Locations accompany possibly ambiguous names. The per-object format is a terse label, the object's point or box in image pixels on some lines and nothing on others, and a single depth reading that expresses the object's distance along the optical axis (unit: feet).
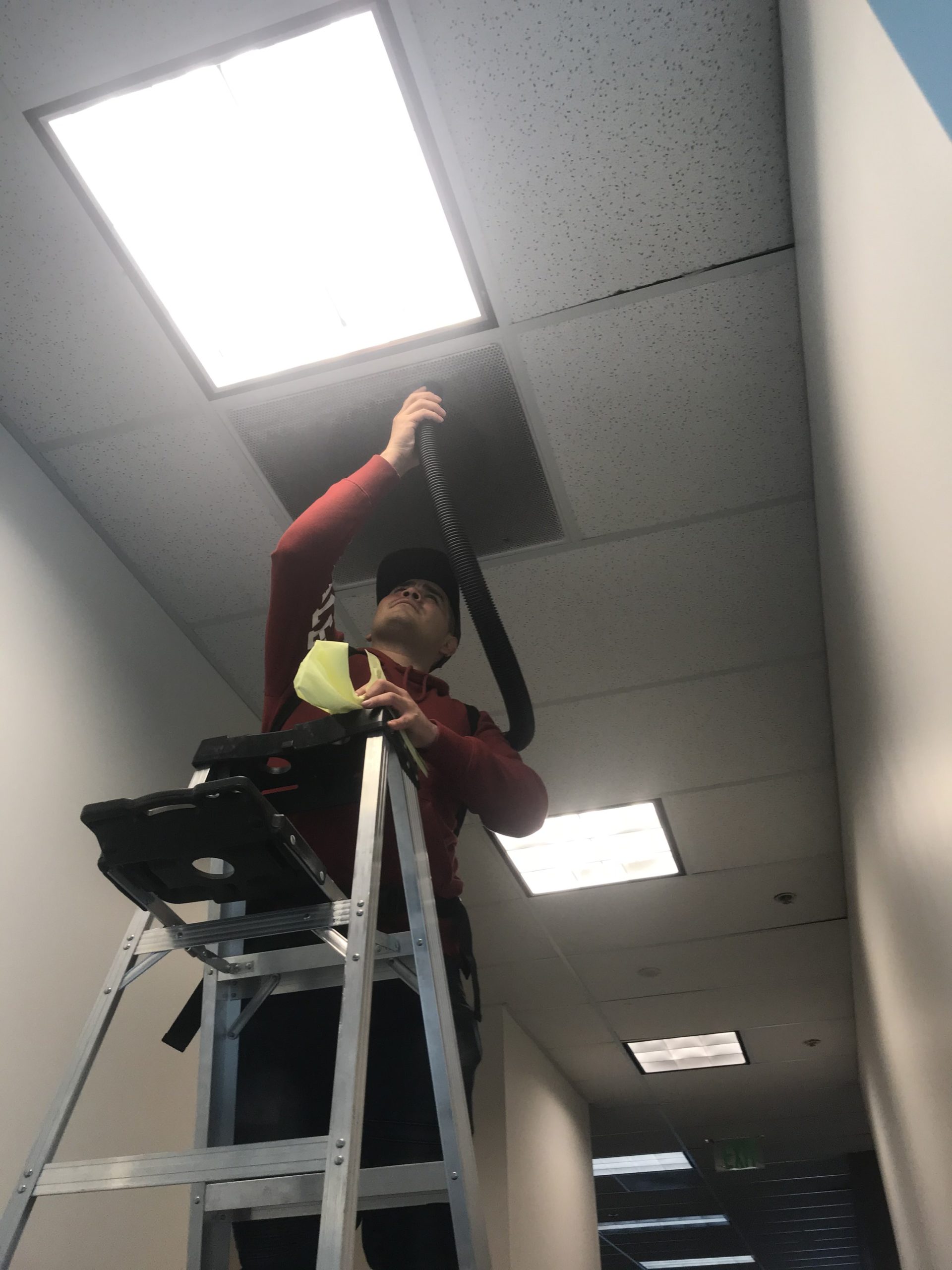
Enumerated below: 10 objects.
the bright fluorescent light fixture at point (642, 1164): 20.61
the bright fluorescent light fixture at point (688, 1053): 15.62
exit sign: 19.04
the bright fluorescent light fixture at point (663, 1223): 25.50
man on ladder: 4.24
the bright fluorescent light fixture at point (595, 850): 10.57
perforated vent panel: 6.36
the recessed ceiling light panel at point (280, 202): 5.02
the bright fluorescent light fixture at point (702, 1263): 29.99
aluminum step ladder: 3.26
